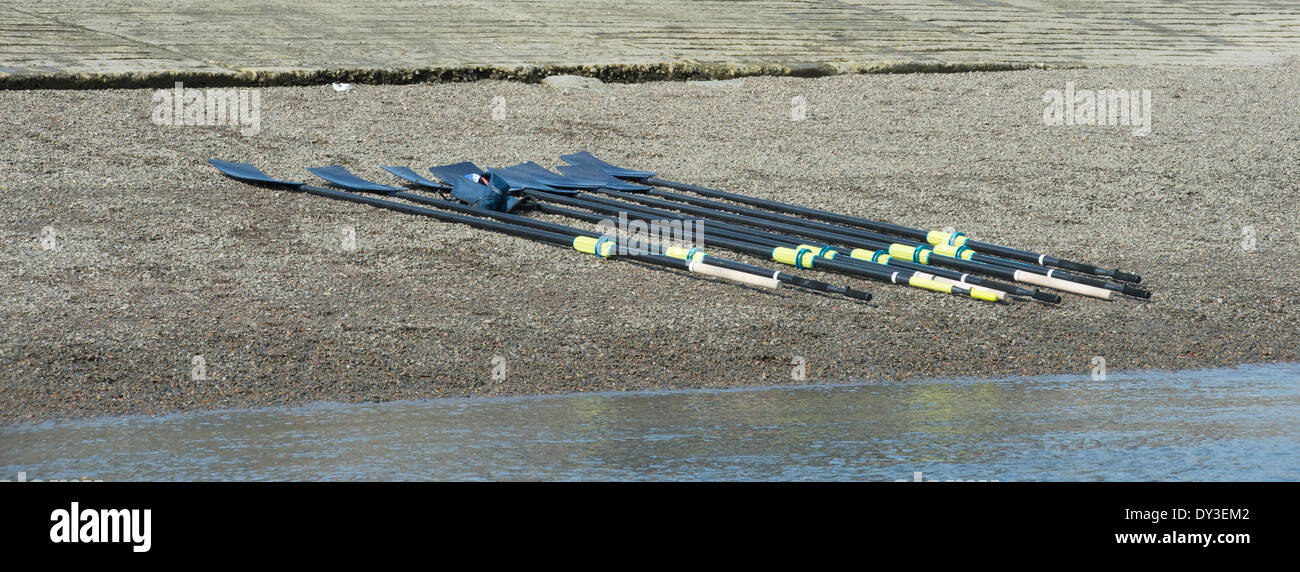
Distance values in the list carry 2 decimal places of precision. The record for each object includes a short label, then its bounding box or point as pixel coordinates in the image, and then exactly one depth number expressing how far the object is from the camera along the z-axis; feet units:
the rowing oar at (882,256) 39.19
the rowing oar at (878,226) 41.11
